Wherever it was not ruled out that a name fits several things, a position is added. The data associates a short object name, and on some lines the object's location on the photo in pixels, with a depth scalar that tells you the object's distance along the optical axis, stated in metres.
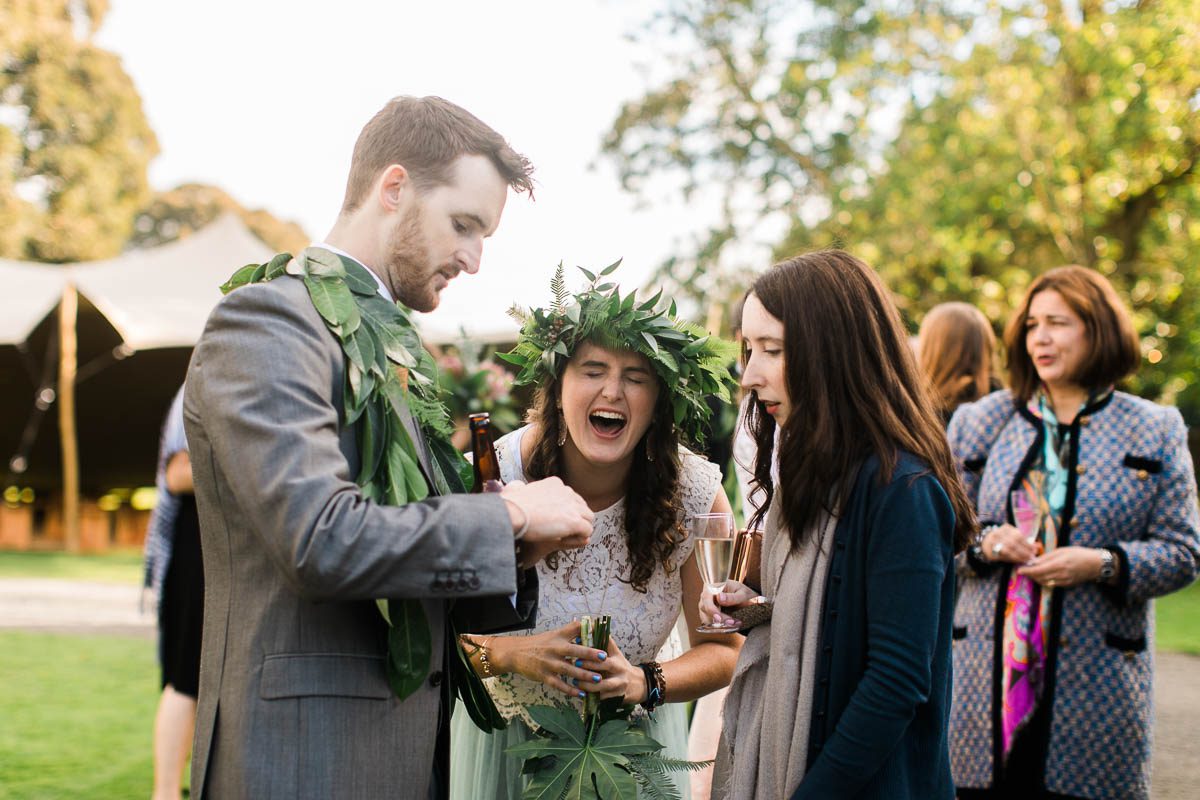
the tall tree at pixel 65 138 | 29.48
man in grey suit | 1.90
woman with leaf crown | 3.05
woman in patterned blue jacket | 3.78
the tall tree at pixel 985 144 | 14.48
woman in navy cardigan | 2.24
